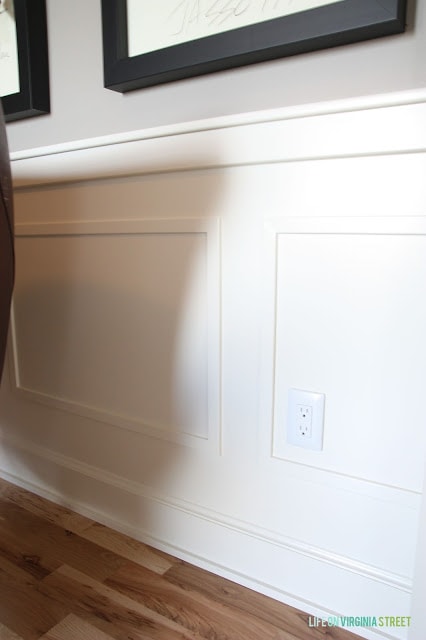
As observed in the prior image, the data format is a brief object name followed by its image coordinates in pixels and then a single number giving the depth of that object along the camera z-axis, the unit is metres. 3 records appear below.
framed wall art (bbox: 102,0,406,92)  0.64
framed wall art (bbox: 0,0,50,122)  0.99
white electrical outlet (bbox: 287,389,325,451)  0.74
